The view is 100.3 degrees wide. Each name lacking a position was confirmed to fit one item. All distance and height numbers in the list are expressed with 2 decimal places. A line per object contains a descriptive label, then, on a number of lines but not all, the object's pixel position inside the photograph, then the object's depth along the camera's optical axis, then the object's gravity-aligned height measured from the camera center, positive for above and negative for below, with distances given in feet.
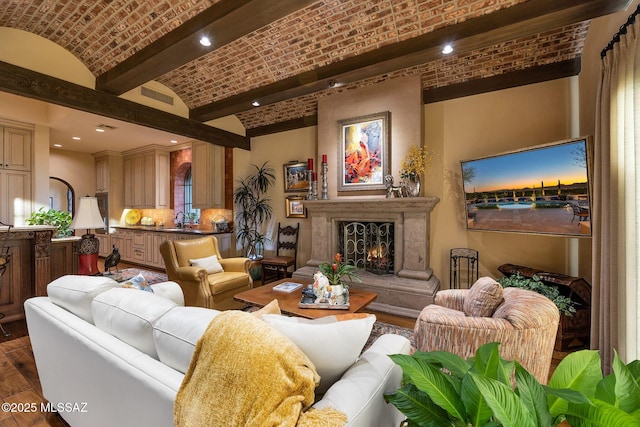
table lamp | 9.27 -0.42
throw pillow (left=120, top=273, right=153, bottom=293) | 6.04 -1.59
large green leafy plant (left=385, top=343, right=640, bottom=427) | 2.06 -1.60
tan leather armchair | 10.13 -2.57
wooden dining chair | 14.99 -2.62
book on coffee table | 9.25 -2.64
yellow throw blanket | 2.43 -1.64
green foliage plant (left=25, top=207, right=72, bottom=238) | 12.25 -0.23
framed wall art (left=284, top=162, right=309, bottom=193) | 16.07 +2.21
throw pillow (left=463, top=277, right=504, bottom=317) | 5.90 -1.96
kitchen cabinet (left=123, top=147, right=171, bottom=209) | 19.92 +2.73
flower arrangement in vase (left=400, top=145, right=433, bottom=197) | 11.53 +1.96
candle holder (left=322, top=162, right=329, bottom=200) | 13.76 +1.57
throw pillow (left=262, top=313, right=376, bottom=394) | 3.08 -1.49
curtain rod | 5.41 +3.95
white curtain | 5.35 +0.13
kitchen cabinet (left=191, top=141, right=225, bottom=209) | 17.12 +2.57
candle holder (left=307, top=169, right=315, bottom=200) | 14.27 +1.47
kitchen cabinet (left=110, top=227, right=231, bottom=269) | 17.06 -2.02
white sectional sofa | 3.08 -1.94
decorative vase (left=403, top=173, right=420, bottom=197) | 11.50 +1.23
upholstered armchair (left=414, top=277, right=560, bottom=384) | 4.84 -2.22
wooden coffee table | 7.45 -2.72
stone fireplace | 11.18 -1.50
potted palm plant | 17.35 +0.44
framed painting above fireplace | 12.48 +2.99
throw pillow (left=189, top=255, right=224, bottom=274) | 11.18 -2.12
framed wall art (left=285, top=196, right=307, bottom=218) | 16.26 +0.40
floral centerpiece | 7.98 -2.35
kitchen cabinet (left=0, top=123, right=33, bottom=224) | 13.34 +2.10
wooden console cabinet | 7.93 -3.18
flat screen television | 7.77 +0.74
